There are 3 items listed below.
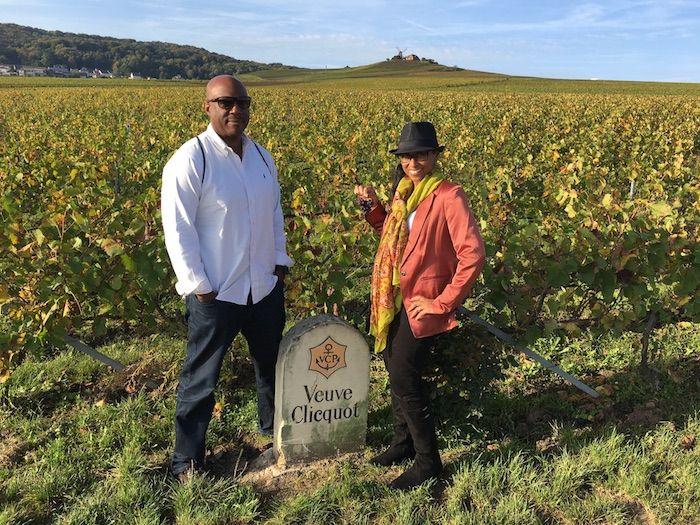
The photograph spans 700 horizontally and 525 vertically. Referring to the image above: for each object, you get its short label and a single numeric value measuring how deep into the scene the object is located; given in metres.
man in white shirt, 2.37
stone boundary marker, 2.76
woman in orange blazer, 2.30
